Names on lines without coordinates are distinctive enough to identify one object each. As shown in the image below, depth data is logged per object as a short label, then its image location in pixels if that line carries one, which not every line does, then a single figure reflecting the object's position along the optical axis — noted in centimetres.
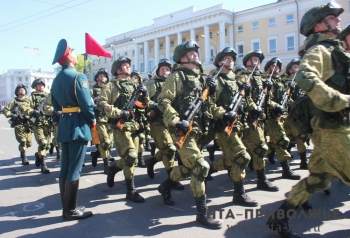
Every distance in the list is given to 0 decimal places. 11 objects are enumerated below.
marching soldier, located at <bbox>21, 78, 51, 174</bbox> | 726
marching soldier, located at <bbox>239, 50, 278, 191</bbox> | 517
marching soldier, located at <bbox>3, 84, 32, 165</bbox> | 819
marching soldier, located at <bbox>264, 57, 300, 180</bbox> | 585
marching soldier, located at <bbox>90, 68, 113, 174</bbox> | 691
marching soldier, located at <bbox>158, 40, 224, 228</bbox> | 382
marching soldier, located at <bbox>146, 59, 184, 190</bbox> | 554
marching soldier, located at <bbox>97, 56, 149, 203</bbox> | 495
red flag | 650
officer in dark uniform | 414
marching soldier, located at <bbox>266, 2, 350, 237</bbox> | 278
